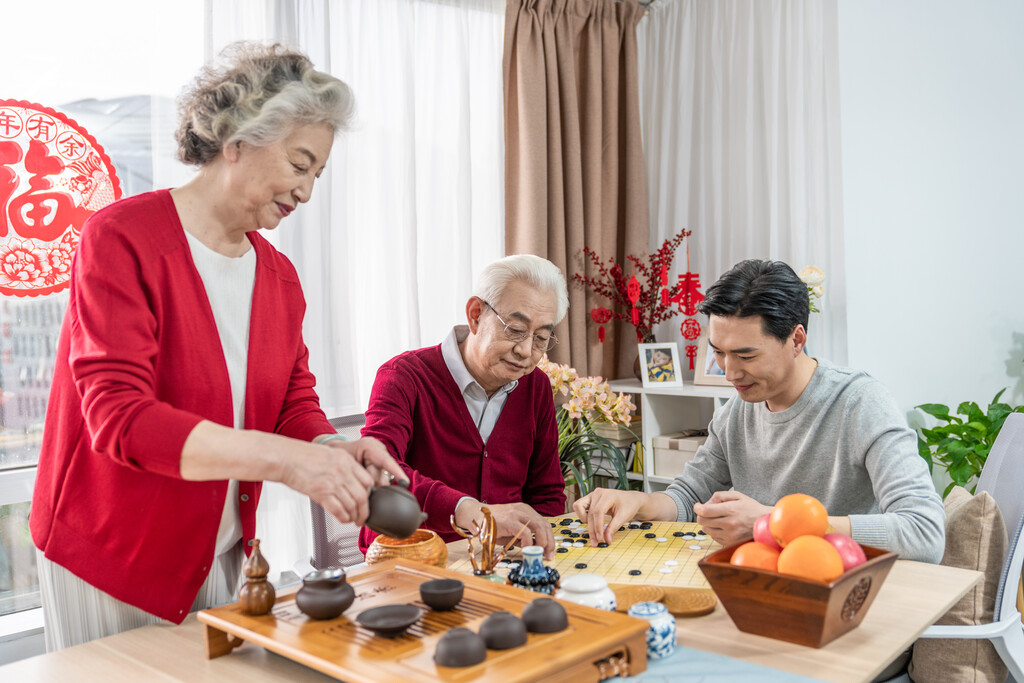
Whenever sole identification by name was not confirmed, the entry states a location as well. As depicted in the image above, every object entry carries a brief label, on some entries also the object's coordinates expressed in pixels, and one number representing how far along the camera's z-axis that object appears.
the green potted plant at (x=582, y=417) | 2.81
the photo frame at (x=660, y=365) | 3.44
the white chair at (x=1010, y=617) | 1.67
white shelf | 3.33
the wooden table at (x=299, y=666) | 1.16
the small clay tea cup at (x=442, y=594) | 1.20
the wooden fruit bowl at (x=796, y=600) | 1.16
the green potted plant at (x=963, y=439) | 3.27
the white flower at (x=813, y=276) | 3.11
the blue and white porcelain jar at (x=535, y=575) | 1.38
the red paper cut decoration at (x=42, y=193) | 2.32
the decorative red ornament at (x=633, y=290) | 3.51
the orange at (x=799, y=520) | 1.22
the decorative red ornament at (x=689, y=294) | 3.46
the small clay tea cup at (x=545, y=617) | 1.10
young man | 1.76
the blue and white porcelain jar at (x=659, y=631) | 1.17
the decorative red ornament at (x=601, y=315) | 3.57
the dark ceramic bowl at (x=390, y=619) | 1.11
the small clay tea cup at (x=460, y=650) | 1.01
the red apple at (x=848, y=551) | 1.20
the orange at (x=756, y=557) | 1.23
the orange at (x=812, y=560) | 1.16
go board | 1.52
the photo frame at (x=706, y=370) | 3.30
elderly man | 2.10
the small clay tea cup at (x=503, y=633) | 1.06
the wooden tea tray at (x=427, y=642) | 1.01
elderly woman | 1.28
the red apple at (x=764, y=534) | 1.27
